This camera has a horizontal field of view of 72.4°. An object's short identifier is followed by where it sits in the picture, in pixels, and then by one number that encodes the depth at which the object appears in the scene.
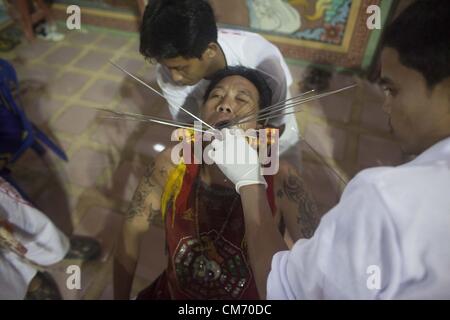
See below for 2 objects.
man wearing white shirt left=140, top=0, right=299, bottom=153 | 0.79
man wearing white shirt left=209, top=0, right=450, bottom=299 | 0.42
